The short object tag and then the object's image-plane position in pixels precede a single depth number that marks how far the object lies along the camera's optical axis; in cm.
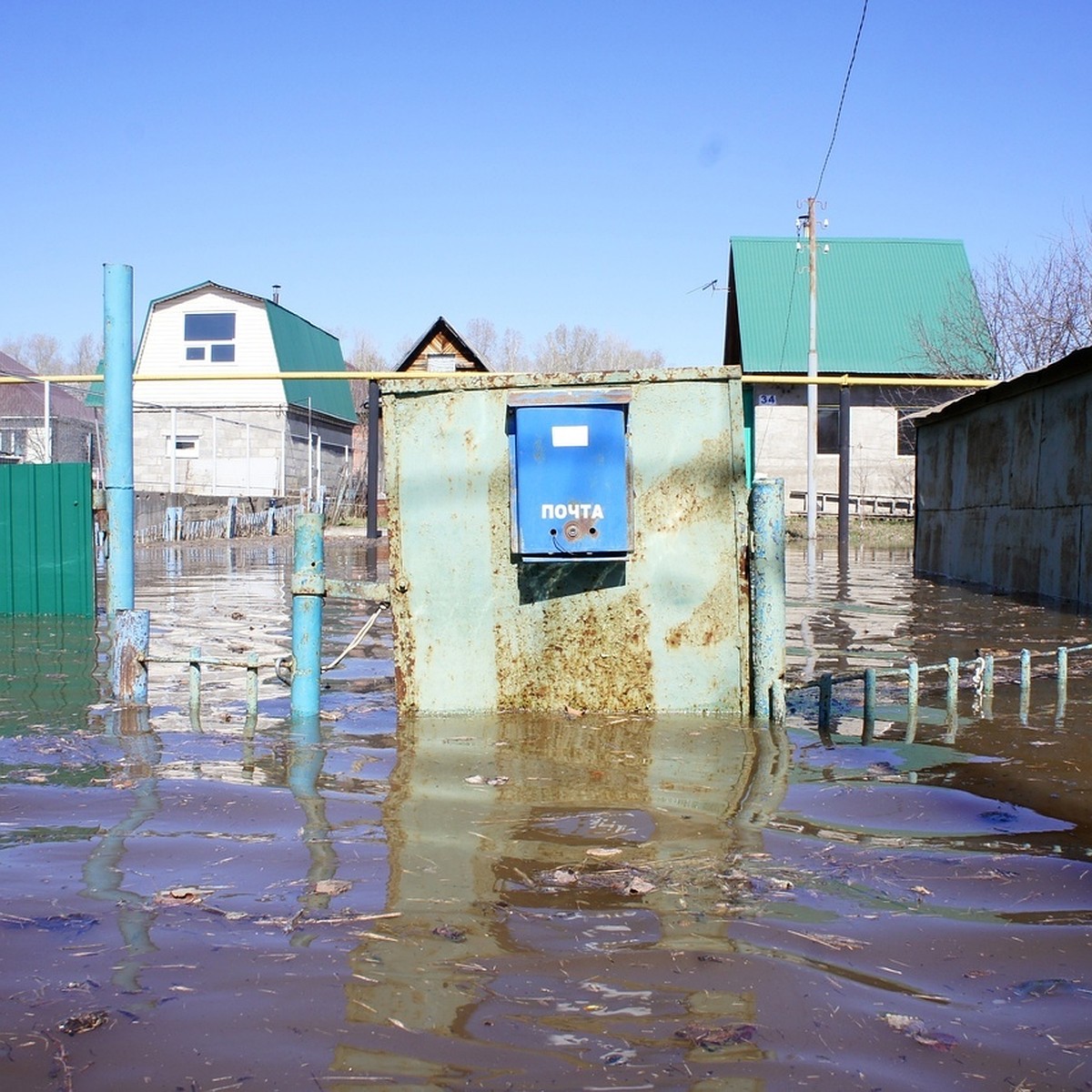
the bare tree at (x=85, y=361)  9694
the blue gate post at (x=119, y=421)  673
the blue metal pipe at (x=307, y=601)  603
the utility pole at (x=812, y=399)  2788
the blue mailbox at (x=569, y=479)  590
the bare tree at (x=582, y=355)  9494
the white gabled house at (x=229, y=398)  3759
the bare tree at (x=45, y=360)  10312
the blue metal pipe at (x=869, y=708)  600
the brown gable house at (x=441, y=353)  3884
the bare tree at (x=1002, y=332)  2984
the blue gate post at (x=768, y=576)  607
